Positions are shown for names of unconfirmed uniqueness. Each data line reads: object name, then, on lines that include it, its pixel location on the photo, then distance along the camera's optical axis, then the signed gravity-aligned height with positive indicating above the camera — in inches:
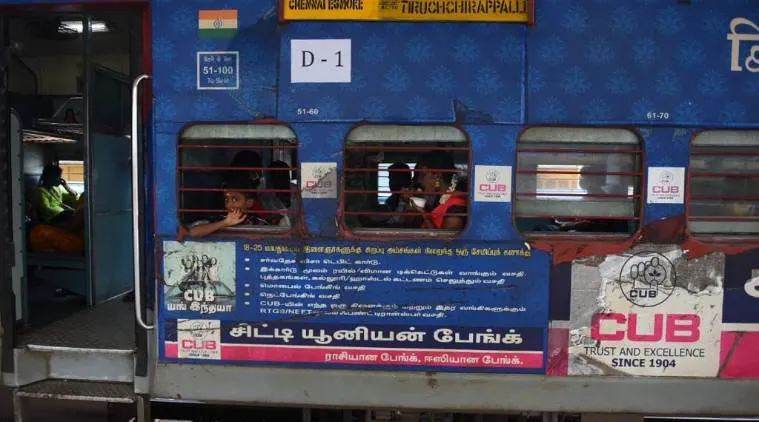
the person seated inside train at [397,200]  122.7 -3.7
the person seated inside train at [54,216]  201.2 -14.0
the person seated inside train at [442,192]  121.2 -1.8
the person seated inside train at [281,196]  123.3 -3.2
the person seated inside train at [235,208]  124.1 -5.9
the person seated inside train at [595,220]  120.1 -7.6
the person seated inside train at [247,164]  125.5 +4.1
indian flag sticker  121.0 +34.8
